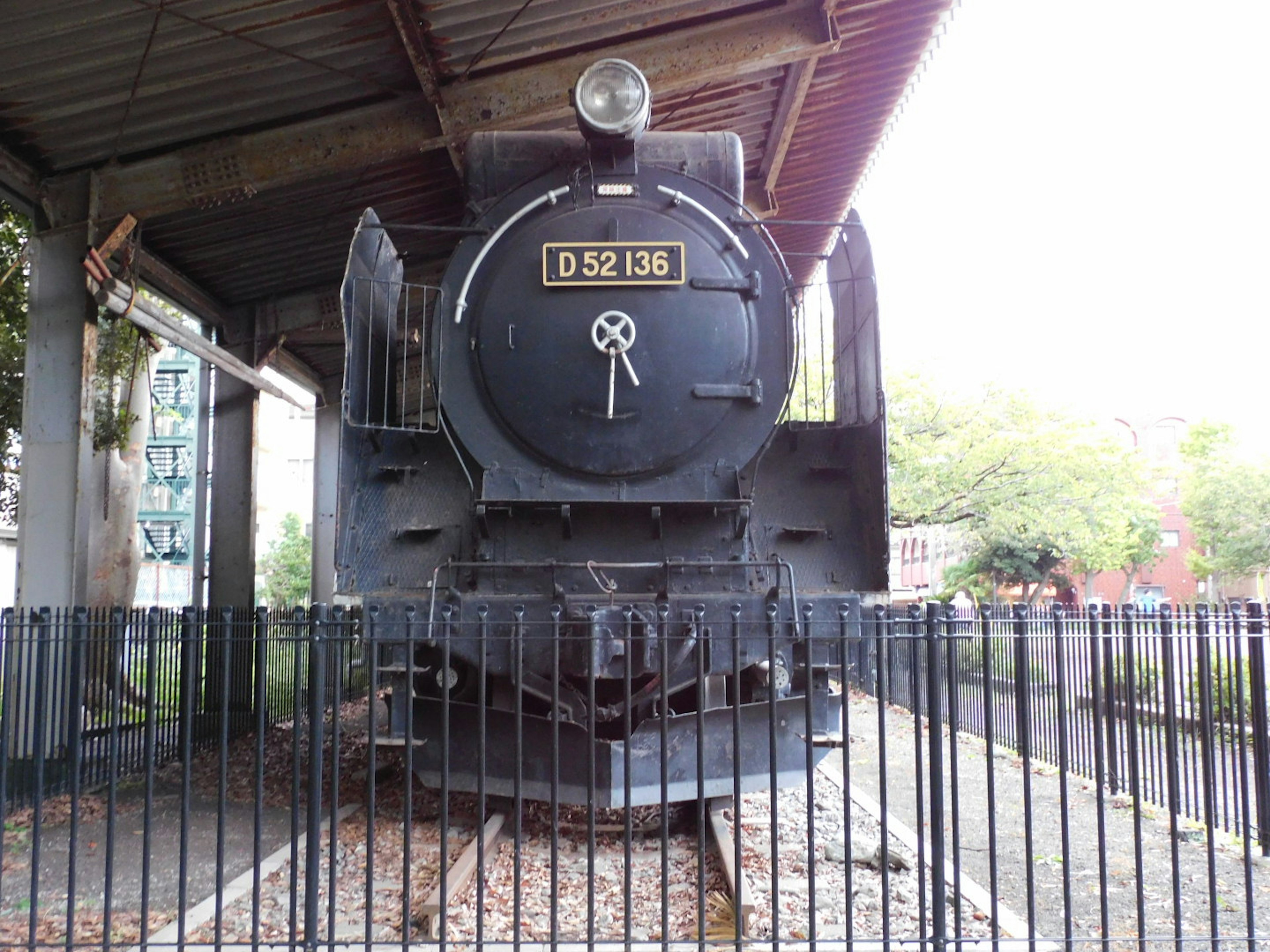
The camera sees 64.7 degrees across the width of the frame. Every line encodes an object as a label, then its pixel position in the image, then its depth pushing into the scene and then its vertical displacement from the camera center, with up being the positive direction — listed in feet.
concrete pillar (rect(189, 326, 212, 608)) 35.29 +2.36
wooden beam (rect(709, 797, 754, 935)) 13.00 -4.78
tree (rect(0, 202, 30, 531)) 33.58 +7.84
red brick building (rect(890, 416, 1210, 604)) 122.83 -1.67
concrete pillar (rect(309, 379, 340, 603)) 46.96 +2.82
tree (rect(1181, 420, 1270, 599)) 99.96 +2.96
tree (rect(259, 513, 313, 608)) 106.22 -2.30
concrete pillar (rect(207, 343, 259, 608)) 34.47 +1.96
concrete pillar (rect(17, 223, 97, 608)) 23.03 +2.96
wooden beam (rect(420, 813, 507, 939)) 13.01 -4.76
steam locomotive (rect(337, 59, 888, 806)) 15.26 +1.14
